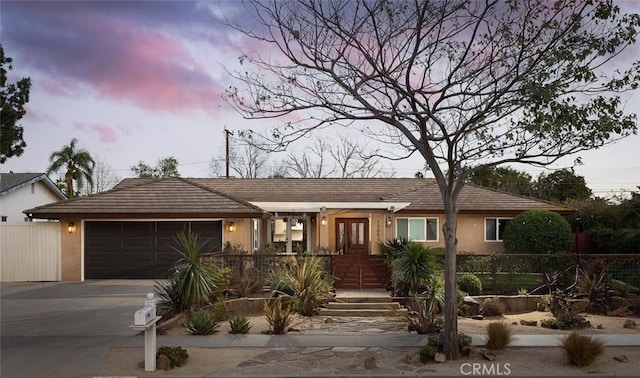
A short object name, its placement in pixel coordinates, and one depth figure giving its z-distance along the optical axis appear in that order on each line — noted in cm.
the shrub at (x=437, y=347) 877
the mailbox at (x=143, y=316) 811
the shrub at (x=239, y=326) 1102
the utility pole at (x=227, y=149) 3795
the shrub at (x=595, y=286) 1345
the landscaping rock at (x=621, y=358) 877
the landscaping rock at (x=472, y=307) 1323
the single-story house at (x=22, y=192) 2733
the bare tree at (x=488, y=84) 904
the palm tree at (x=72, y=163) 3766
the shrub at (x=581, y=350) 834
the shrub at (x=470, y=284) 1454
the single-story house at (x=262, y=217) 2061
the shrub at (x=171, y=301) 1232
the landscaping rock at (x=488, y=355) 877
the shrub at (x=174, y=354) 857
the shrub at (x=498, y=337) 933
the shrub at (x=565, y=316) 1155
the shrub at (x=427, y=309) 1088
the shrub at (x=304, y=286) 1329
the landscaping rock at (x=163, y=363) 834
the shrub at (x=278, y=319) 1099
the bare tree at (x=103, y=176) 5344
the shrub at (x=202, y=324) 1084
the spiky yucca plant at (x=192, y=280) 1234
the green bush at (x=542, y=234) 2284
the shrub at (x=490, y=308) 1330
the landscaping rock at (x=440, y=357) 864
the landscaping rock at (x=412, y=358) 873
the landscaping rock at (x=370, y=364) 838
